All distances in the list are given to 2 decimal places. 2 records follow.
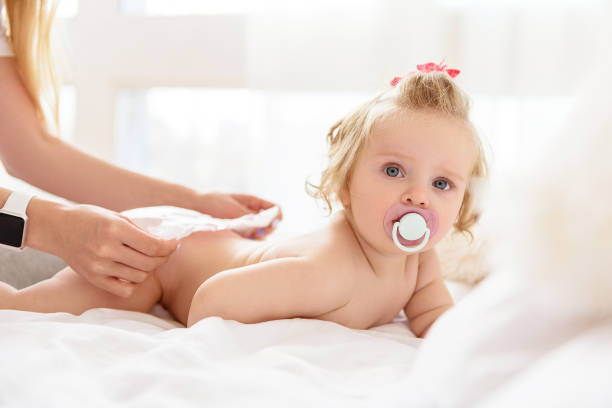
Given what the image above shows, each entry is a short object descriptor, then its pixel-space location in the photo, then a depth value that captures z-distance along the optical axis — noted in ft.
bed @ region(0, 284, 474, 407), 1.69
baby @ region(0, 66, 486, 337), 2.66
